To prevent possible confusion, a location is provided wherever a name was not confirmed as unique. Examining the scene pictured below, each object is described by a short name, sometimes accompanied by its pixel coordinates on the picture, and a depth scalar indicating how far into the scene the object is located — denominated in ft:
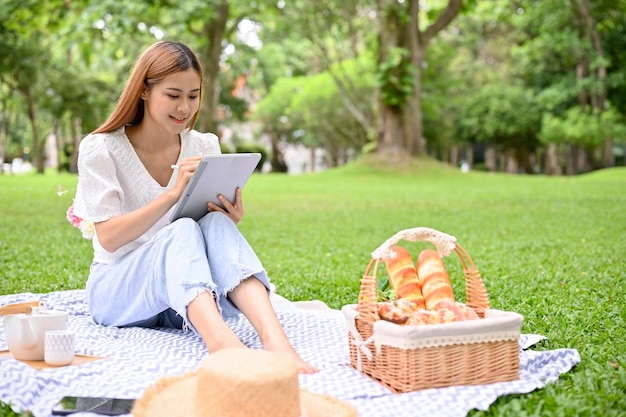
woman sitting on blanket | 8.86
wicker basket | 7.77
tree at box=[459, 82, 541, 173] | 94.02
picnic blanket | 7.49
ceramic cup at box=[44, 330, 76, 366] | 8.38
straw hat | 6.22
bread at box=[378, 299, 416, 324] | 8.32
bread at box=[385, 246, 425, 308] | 9.27
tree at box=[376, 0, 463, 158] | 52.19
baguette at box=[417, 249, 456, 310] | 8.96
